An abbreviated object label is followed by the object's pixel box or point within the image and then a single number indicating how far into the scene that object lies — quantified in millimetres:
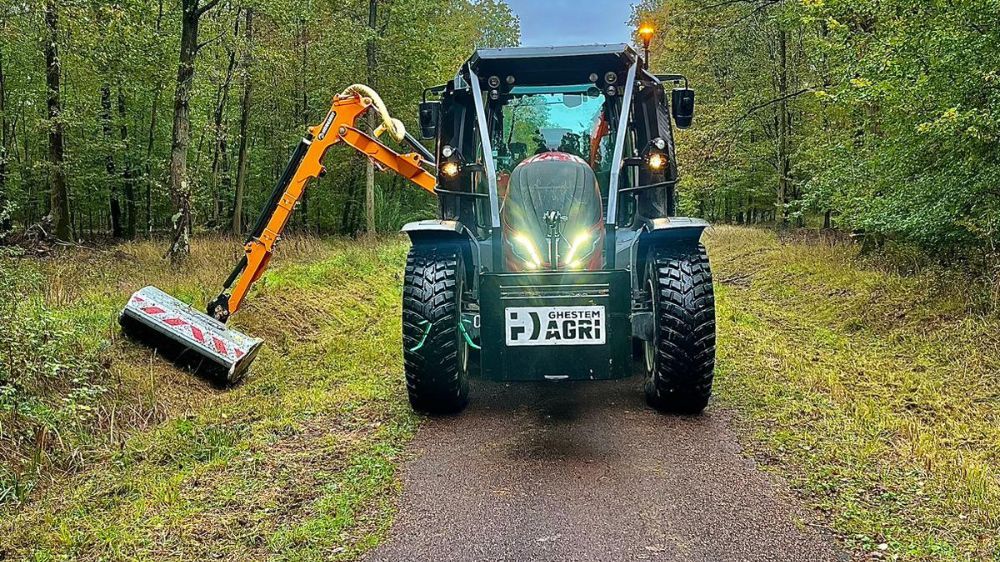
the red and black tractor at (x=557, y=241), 4285
